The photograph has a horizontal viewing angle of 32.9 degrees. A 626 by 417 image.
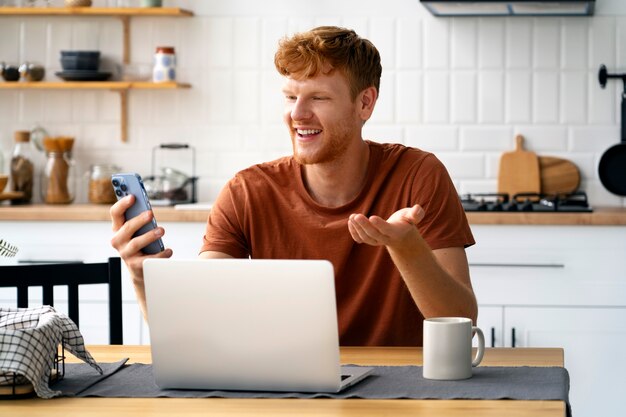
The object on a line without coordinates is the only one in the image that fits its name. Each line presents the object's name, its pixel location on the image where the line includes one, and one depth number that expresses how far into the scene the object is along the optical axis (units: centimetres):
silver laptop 154
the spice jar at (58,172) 434
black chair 206
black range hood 384
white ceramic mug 165
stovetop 374
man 227
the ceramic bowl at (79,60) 430
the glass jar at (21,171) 438
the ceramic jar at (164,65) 426
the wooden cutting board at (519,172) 418
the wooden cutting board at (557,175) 418
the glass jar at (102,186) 427
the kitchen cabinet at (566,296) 362
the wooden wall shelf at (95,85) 421
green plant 166
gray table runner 155
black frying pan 415
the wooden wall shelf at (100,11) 420
